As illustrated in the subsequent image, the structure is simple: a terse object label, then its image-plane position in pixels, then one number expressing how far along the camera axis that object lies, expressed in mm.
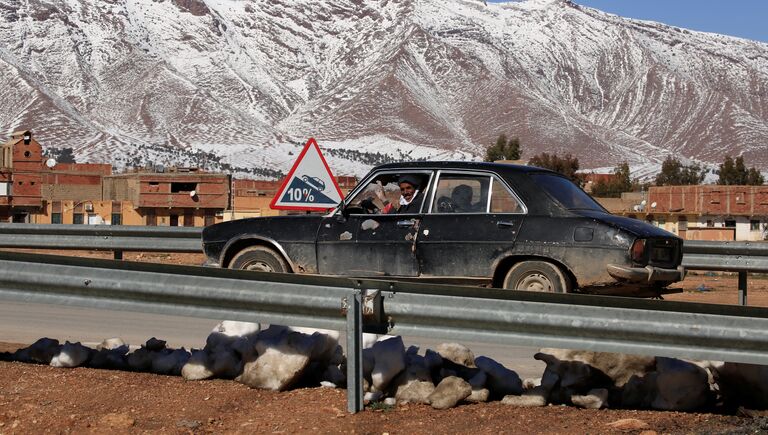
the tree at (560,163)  123462
